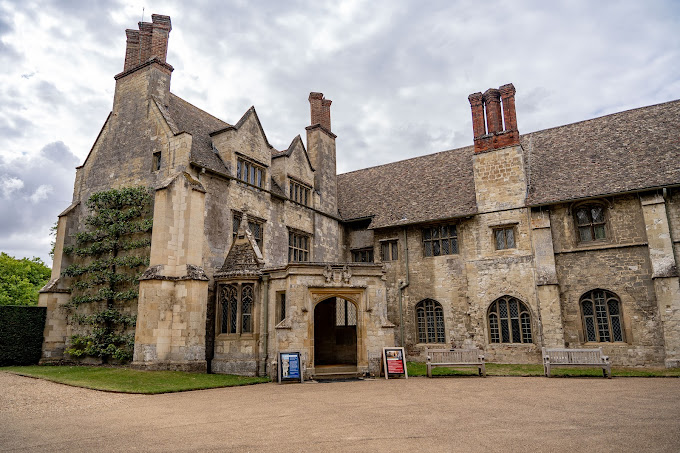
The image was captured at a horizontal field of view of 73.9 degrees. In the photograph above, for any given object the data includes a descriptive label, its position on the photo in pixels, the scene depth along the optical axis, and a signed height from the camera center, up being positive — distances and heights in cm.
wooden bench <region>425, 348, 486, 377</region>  1576 -126
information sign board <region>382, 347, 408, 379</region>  1528 -127
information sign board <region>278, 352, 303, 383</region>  1438 -126
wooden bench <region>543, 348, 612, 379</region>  1457 -129
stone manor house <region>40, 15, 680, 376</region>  1627 +357
